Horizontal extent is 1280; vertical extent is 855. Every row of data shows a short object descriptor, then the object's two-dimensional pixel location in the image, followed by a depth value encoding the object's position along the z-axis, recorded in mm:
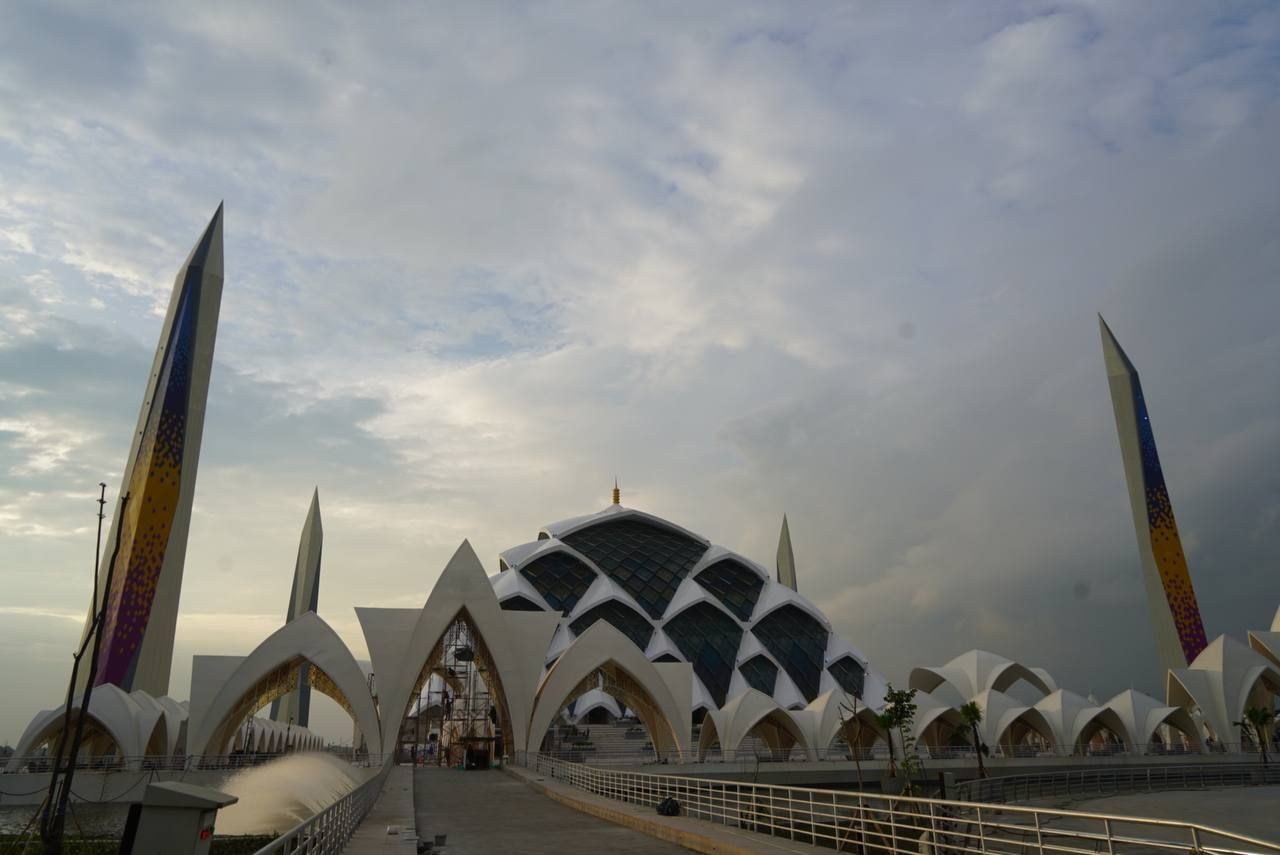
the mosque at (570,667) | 39750
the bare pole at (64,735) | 11982
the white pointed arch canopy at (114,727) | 33250
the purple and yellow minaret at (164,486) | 39562
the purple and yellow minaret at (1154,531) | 54625
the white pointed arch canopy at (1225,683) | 47656
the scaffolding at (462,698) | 44469
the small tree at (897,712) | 35406
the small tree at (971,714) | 41250
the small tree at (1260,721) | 42219
